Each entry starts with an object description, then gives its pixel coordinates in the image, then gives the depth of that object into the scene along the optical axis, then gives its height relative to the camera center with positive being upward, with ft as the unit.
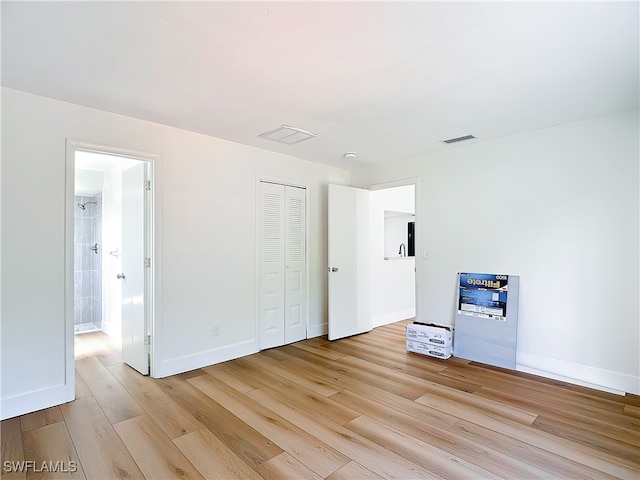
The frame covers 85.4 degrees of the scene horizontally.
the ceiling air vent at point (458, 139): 12.01 +3.61
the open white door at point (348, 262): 15.35 -0.95
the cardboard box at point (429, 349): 12.74 -4.07
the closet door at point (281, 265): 13.79 -0.99
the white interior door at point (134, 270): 11.13 -0.99
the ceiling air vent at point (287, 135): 11.29 +3.64
